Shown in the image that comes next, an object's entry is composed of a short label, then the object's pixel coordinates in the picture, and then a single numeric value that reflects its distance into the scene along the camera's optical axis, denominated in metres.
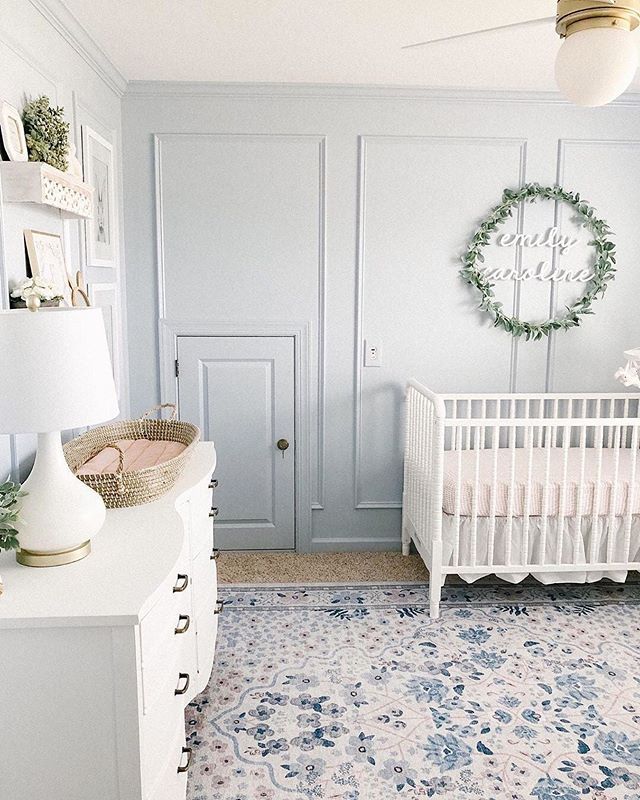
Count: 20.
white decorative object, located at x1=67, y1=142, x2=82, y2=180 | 2.38
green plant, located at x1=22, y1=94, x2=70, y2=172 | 2.16
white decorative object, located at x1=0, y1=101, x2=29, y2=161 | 2.01
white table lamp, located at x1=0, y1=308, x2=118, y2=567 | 1.50
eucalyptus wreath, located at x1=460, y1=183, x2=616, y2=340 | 3.64
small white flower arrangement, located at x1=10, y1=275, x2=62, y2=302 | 2.09
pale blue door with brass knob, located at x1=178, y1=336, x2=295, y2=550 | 3.74
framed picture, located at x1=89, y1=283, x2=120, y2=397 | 3.09
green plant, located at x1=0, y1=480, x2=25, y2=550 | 1.55
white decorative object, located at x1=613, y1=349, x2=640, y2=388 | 3.52
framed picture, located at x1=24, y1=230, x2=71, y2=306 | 2.22
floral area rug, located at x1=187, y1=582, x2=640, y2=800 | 2.16
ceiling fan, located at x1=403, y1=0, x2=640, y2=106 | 1.75
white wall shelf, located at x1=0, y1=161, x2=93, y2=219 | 2.03
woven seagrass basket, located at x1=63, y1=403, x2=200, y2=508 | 2.01
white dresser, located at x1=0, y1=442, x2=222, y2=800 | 1.47
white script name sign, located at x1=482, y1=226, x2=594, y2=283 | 3.70
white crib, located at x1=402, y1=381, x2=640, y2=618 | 3.12
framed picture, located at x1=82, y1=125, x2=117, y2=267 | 2.92
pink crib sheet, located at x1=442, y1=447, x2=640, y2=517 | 3.14
